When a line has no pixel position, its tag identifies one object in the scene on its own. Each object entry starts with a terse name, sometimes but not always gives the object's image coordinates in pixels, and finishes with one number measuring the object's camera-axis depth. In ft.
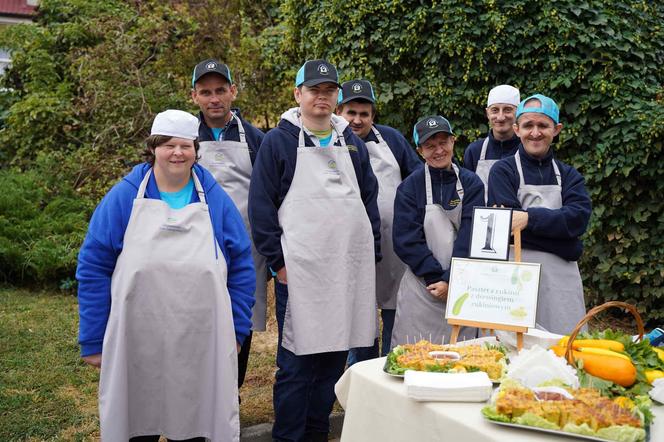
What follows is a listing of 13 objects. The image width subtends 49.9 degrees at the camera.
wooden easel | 10.64
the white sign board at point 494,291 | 10.73
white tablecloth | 7.68
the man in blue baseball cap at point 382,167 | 15.78
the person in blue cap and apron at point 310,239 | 13.26
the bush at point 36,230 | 26.50
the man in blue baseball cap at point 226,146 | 14.64
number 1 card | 11.78
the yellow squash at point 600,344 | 9.61
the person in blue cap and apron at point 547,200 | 13.60
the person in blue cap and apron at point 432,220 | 13.85
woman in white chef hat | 10.62
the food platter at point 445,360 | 9.16
